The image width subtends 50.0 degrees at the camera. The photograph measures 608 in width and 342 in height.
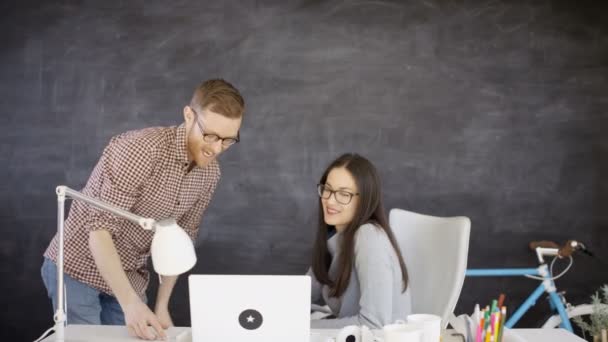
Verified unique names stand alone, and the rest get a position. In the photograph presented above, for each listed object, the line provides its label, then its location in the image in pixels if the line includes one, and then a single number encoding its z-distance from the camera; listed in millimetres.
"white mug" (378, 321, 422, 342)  1467
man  1900
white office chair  2328
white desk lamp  1396
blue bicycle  3199
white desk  1730
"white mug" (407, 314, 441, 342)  1544
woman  1894
